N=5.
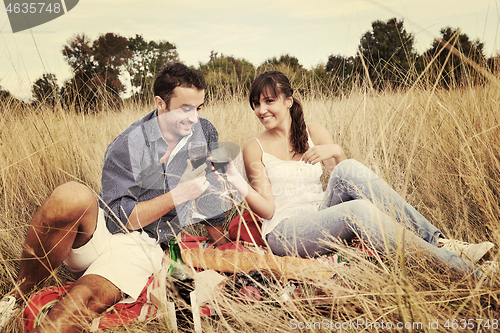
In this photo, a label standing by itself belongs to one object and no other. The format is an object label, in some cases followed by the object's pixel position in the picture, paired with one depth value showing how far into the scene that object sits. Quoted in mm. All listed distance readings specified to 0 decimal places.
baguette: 1979
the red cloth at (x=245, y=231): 2398
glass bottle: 1622
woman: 1893
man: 1713
